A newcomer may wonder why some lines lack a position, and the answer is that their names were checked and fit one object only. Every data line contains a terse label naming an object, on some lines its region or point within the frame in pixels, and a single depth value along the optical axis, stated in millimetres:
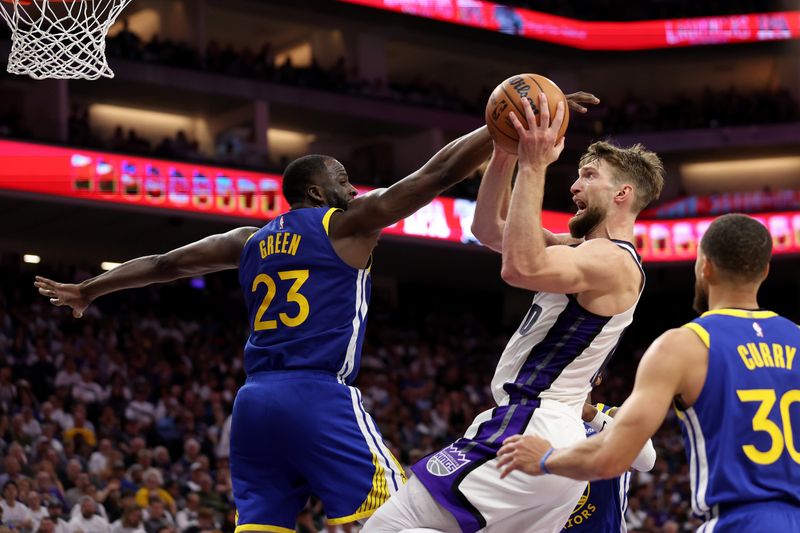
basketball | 4422
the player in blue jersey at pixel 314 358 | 4941
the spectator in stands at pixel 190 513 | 11836
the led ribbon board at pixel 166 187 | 17078
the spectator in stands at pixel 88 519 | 10797
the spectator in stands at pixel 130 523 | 10992
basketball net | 7125
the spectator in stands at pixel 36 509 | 10648
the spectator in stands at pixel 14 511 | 10602
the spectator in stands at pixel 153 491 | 11906
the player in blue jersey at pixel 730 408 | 3545
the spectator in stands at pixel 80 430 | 13109
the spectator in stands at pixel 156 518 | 11266
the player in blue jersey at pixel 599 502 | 5766
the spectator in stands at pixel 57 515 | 10570
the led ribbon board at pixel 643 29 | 27125
